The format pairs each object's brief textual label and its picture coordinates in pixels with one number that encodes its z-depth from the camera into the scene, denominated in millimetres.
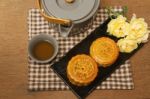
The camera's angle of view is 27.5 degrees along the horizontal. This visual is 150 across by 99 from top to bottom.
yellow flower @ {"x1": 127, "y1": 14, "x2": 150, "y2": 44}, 971
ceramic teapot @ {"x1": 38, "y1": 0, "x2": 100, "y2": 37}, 946
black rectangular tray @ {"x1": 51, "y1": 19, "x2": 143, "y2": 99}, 975
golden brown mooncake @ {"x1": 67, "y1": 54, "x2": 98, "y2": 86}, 927
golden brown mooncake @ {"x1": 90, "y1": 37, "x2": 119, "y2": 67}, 953
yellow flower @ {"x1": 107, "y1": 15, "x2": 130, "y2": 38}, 983
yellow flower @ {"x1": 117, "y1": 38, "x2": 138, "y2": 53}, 972
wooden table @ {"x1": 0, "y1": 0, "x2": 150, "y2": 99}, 998
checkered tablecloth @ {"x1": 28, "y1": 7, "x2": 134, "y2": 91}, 997
